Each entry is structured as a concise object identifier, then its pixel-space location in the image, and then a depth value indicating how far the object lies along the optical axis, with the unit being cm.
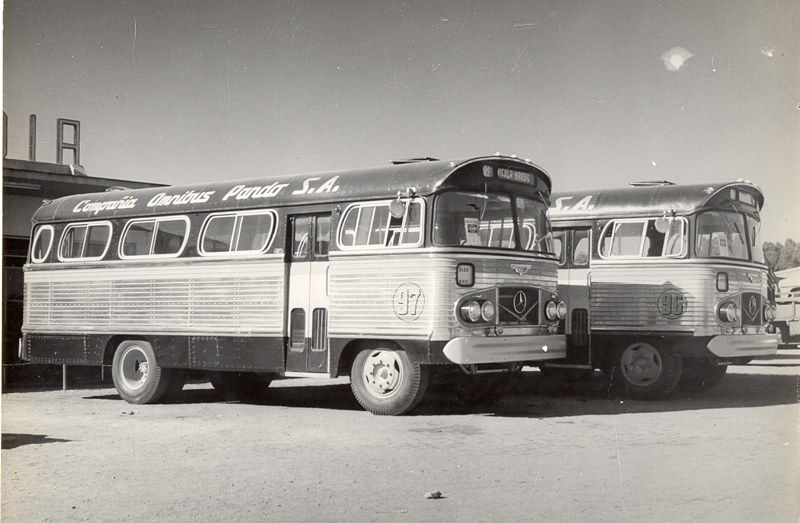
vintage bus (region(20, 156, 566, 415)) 1118
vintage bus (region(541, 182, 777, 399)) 1302
